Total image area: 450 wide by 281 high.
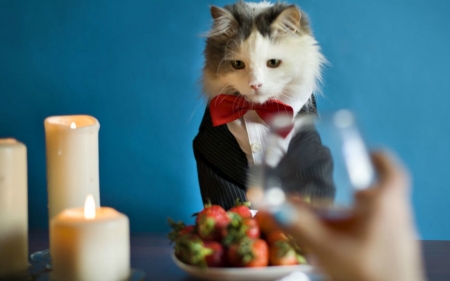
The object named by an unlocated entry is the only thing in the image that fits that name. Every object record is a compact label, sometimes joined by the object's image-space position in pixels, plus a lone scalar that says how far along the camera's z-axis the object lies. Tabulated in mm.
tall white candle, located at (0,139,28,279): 770
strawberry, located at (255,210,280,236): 705
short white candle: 668
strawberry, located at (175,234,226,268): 700
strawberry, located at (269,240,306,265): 698
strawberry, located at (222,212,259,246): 713
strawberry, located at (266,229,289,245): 710
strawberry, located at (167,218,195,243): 771
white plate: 677
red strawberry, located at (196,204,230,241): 739
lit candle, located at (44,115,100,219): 801
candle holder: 762
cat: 1255
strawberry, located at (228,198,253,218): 812
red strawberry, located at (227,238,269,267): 687
